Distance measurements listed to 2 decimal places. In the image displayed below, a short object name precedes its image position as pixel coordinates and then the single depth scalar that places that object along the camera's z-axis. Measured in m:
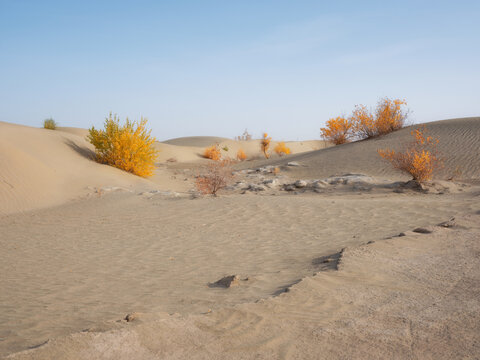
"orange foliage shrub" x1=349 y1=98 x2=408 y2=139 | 23.81
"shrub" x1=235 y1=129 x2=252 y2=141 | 49.09
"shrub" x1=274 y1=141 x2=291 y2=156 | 34.89
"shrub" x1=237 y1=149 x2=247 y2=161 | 34.77
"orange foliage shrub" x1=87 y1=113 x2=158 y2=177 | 16.36
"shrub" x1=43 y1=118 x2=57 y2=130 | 37.47
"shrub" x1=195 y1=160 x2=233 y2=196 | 12.78
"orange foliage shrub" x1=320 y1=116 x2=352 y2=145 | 26.76
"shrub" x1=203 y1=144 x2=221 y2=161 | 33.03
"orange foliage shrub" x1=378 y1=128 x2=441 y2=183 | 13.08
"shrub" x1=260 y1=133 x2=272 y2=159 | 33.09
